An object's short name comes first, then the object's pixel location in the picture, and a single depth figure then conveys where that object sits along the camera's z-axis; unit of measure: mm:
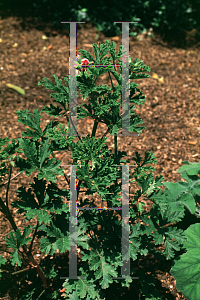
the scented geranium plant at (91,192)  1650
